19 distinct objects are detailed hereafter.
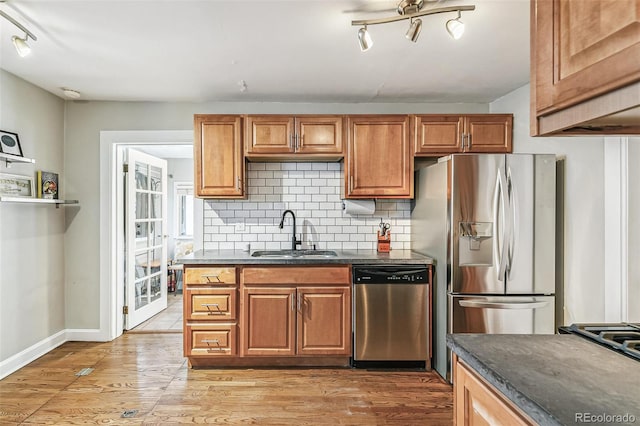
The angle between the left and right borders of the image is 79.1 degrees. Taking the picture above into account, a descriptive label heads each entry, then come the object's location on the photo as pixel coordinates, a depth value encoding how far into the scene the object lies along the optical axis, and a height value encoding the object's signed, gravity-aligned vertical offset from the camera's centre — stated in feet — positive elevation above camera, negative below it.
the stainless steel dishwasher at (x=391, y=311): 10.26 -2.59
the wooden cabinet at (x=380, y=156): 11.31 +1.67
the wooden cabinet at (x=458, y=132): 11.33 +2.37
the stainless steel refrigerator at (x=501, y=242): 9.23 -0.70
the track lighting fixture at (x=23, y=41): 7.43 +3.35
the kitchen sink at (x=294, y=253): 11.45 -1.23
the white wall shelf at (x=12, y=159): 9.44 +1.37
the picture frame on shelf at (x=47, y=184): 11.21 +0.86
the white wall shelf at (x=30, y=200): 9.32 +0.34
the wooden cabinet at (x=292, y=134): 11.27 +2.30
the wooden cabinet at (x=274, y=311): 10.41 -2.63
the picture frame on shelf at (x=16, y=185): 9.80 +0.74
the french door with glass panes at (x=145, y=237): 13.48 -0.94
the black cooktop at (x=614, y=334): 3.49 -1.24
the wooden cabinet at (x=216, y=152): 11.27 +1.78
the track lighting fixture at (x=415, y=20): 6.47 +3.37
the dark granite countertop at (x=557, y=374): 2.50 -1.27
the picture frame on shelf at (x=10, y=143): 9.77 +1.81
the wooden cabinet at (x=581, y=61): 2.31 +1.03
